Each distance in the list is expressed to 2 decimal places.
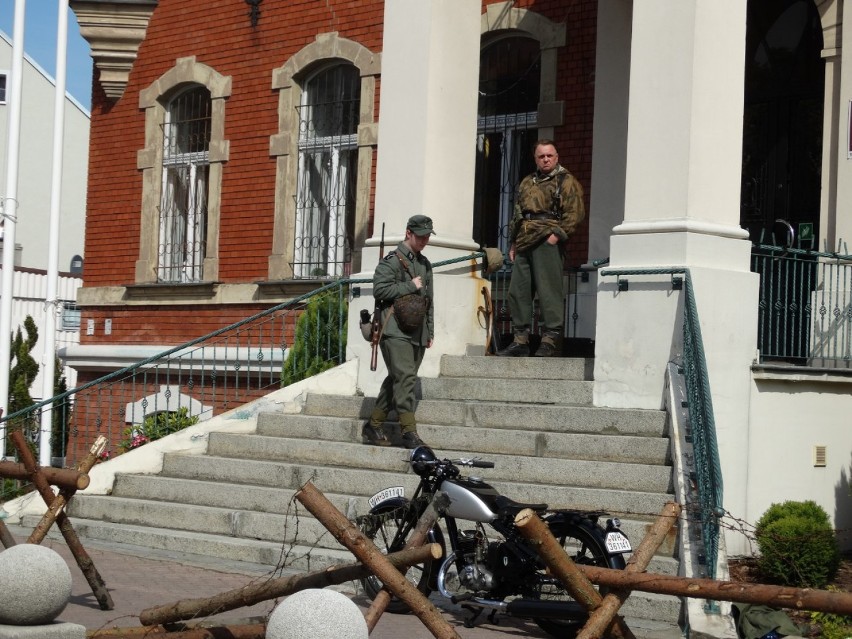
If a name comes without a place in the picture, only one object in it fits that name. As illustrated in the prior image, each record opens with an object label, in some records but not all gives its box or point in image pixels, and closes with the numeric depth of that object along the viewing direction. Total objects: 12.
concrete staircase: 9.24
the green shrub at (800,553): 8.73
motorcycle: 7.23
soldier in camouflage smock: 11.08
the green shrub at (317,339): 12.99
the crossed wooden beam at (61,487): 7.39
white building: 35.12
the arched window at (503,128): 14.70
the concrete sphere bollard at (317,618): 5.01
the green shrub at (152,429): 13.91
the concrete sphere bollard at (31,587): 6.05
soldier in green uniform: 10.20
